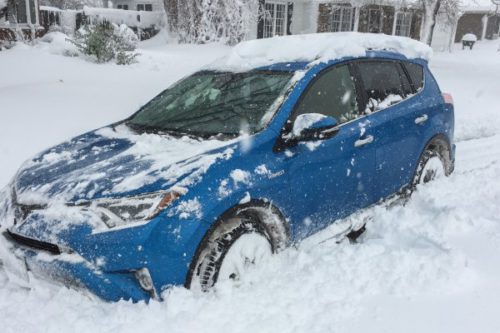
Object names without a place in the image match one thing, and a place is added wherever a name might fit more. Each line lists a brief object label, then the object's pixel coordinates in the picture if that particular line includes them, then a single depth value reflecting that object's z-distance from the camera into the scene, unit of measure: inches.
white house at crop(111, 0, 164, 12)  1031.4
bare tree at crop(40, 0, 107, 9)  1407.5
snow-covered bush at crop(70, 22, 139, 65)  431.6
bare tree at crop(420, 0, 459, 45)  734.5
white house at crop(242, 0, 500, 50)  941.8
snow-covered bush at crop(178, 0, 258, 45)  742.5
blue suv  107.1
